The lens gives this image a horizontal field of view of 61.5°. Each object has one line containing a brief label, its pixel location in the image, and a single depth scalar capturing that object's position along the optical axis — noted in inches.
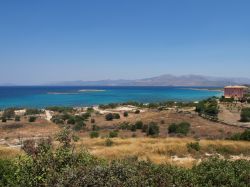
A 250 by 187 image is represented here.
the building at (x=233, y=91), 2577.3
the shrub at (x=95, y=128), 1141.9
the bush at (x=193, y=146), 665.2
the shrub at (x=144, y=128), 1099.4
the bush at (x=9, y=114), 1483.3
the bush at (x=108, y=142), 694.9
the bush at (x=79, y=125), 1131.0
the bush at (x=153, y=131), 1022.8
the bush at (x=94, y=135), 891.9
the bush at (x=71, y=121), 1289.4
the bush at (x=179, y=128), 1040.1
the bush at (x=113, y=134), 912.6
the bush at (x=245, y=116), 1350.0
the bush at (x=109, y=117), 1420.0
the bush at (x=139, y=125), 1151.0
